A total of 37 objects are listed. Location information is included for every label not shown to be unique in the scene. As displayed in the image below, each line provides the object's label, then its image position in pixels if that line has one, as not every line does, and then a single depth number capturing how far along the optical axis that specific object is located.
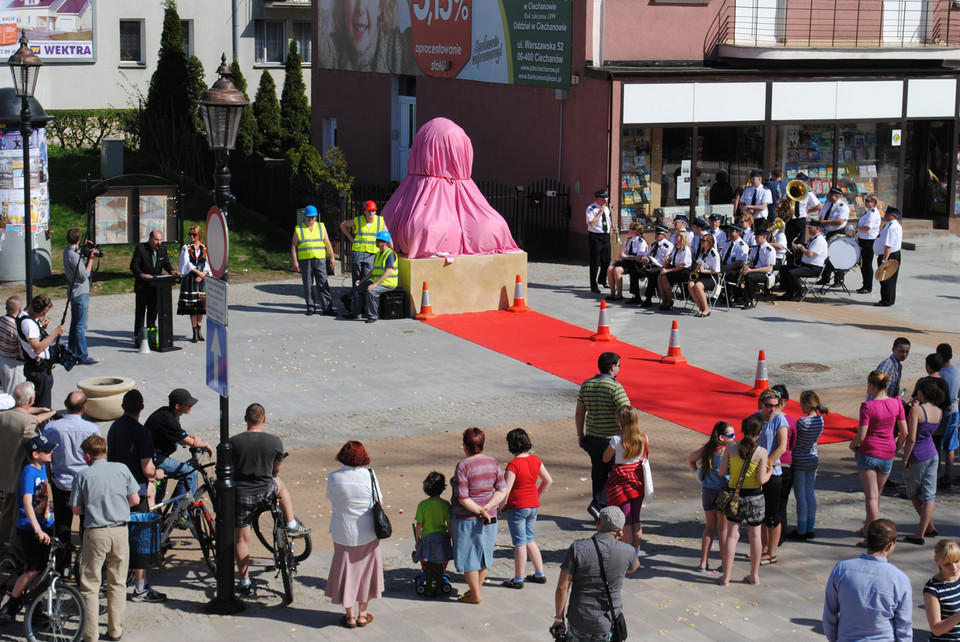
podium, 17.89
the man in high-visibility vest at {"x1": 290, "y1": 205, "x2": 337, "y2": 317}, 20.36
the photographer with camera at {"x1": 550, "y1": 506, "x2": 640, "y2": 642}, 8.07
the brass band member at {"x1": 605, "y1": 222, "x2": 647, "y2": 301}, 21.78
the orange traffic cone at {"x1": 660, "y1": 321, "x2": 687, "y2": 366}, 17.88
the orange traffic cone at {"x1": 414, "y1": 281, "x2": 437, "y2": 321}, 20.44
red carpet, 15.65
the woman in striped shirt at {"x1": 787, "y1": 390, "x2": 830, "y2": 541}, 11.21
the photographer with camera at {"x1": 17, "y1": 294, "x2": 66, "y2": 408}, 13.54
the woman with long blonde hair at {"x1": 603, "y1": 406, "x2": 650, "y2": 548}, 10.55
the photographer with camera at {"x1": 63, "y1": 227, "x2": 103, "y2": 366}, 17.11
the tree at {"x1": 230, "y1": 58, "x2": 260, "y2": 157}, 31.75
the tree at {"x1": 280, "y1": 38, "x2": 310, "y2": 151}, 38.47
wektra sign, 31.70
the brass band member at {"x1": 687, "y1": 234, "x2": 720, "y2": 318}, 20.88
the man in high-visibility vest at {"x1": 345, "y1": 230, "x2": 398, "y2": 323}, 20.12
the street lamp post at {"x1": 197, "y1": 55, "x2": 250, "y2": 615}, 9.79
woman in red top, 10.13
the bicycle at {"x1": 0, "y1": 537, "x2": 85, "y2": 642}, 9.07
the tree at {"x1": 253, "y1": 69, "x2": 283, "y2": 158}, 36.28
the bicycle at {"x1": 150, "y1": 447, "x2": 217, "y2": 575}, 10.32
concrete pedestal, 20.58
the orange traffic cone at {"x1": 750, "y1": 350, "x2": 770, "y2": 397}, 16.36
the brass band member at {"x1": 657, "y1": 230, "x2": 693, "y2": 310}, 21.16
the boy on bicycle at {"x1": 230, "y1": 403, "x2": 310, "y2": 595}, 10.10
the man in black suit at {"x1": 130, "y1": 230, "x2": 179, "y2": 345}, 17.92
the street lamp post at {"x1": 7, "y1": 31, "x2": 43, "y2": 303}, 16.67
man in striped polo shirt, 11.31
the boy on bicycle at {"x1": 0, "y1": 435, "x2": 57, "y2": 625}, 9.42
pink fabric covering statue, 20.75
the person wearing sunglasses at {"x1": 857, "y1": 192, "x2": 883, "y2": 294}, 23.05
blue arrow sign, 10.11
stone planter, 14.73
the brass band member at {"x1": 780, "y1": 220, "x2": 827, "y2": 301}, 22.17
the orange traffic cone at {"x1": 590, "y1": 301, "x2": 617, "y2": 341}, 19.23
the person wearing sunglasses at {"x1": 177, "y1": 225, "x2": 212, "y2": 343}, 18.44
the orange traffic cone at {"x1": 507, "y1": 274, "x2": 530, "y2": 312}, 21.12
